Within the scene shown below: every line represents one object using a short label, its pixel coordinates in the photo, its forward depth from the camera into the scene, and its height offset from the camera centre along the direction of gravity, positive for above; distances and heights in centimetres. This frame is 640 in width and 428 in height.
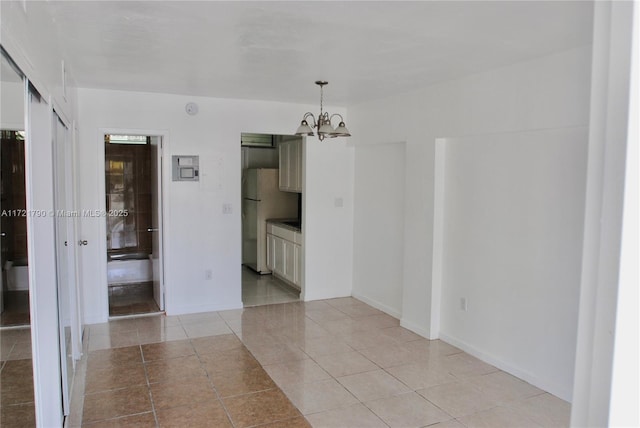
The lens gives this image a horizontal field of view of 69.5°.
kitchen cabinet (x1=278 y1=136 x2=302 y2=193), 638 +28
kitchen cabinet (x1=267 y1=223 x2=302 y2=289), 634 -102
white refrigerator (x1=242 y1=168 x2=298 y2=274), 744 -39
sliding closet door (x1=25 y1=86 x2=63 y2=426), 201 -39
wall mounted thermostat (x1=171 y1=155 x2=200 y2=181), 522 +16
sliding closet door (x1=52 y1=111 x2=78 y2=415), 272 -47
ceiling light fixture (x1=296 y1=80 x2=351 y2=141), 418 +50
